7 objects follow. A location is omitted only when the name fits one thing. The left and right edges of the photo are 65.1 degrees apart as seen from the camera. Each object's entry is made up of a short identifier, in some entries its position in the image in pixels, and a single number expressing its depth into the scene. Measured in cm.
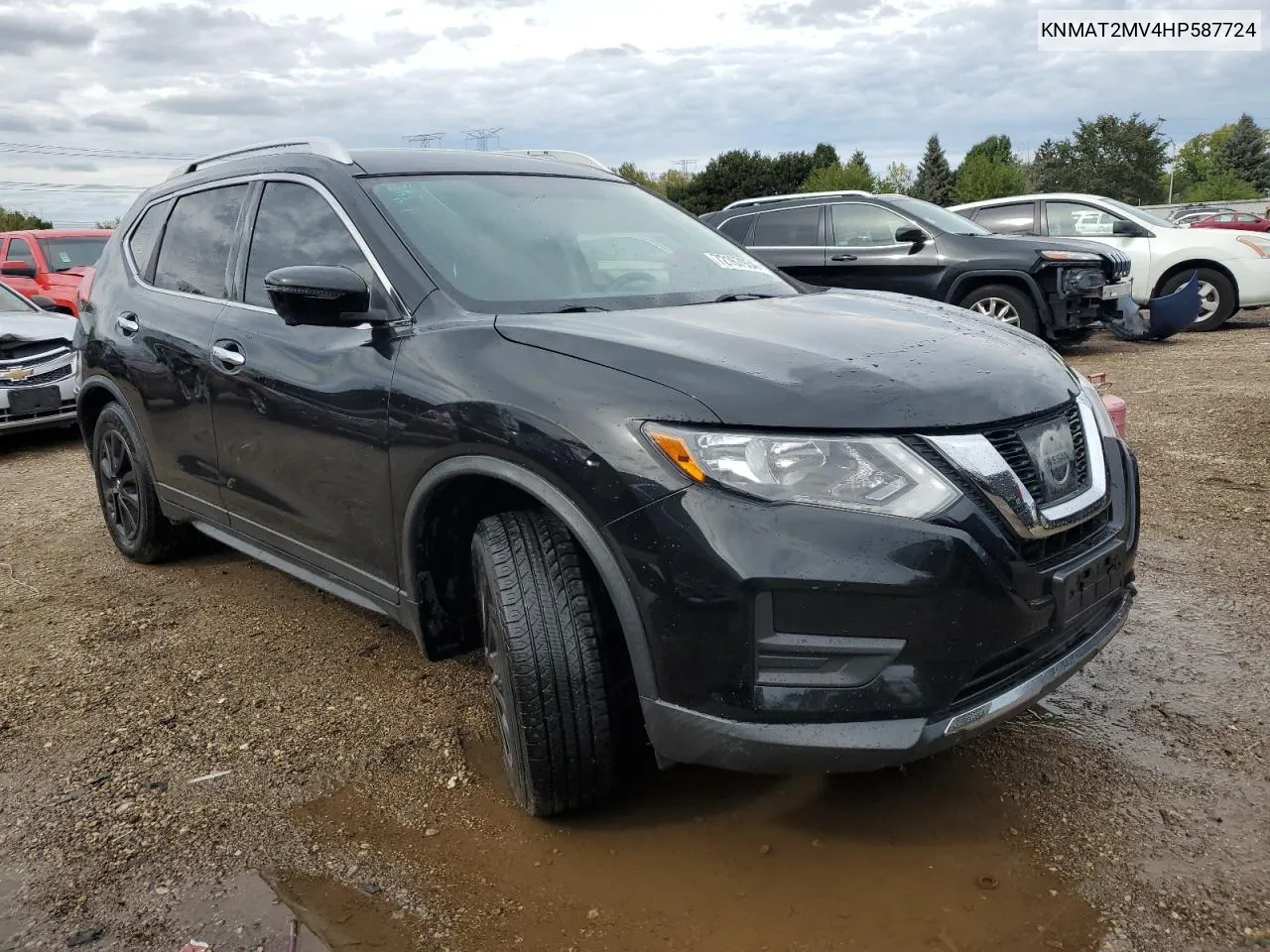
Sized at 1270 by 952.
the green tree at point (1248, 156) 7981
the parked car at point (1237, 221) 2755
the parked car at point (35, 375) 739
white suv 1126
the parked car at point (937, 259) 905
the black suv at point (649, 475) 200
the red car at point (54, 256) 1110
